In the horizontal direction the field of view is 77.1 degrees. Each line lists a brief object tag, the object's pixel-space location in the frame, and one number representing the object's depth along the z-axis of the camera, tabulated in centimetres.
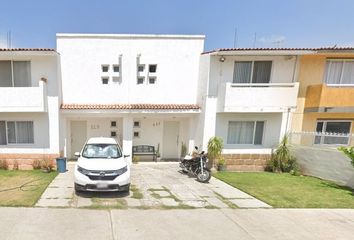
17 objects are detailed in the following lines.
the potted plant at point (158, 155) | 1322
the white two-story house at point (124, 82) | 1173
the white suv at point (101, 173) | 697
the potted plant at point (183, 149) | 1328
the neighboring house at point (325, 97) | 1119
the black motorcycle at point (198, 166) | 959
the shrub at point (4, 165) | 1067
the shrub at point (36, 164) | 1079
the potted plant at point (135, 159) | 1266
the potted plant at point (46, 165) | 1039
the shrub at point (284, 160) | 1175
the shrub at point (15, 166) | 1080
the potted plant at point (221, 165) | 1159
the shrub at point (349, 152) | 902
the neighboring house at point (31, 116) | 1072
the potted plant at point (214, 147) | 1125
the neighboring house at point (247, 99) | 1113
